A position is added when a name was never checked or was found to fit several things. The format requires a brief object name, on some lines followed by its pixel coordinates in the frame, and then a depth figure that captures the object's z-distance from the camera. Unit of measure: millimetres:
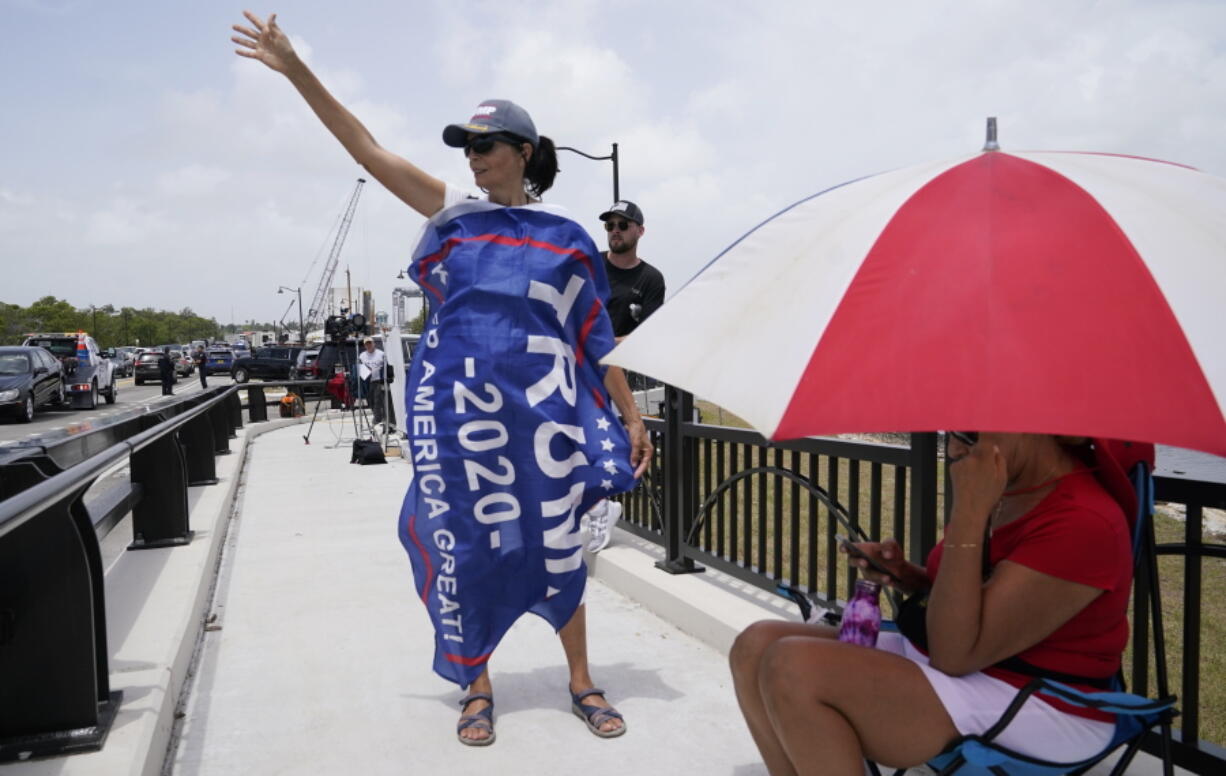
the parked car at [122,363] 55244
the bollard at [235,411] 12588
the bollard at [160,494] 4797
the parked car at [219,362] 48281
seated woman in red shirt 1704
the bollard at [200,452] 7312
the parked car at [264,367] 41188
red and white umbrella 1362
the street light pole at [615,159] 18438
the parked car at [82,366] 23766
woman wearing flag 2896
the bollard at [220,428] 10117
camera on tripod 14062
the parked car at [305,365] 34322
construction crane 135000
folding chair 1665
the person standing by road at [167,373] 32250
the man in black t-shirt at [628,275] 4672
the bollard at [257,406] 17750
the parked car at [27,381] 19234
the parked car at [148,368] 41938
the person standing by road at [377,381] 13906
